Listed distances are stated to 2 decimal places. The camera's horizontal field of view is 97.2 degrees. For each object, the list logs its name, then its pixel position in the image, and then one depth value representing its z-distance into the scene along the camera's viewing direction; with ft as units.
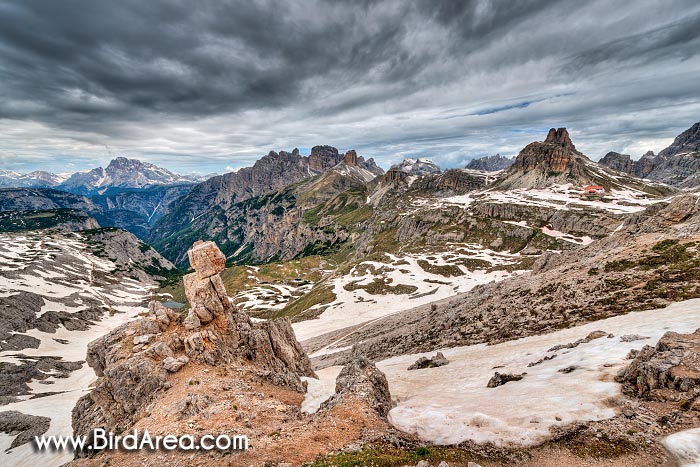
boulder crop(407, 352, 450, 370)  121.39
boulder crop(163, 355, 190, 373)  97.76
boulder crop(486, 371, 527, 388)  84.96
